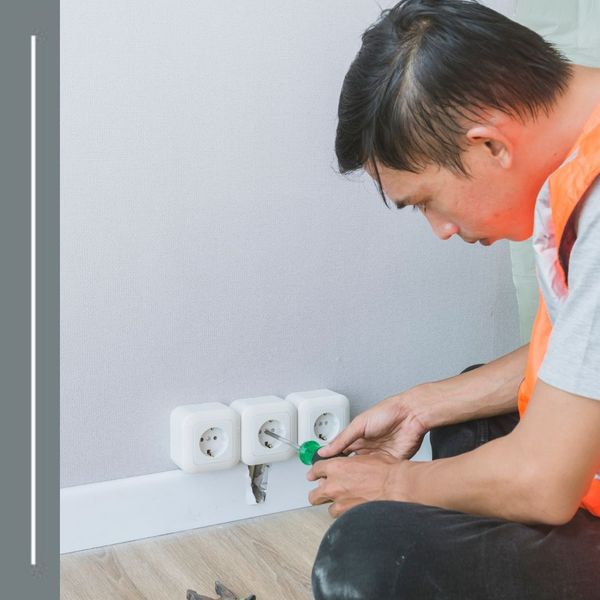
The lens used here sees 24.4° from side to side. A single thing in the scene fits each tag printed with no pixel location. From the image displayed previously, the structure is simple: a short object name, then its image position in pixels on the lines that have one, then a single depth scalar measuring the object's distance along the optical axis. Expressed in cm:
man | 119
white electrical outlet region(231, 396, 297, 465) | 169
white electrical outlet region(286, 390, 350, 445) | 172
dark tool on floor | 152
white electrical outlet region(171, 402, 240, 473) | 165
